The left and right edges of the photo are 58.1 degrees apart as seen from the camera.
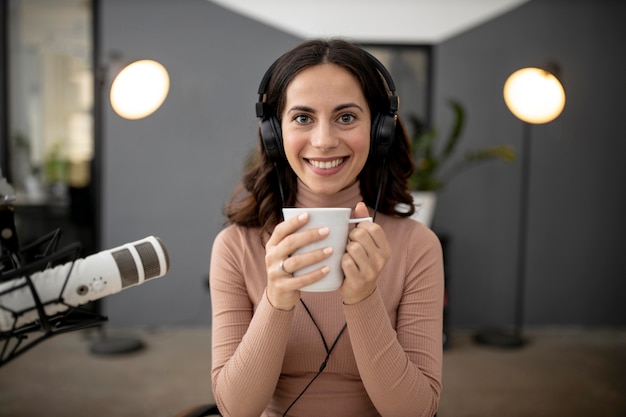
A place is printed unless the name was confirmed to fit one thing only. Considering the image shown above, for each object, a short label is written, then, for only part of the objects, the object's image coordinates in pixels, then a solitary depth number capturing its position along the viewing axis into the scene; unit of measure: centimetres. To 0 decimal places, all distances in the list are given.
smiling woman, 100
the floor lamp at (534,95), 328
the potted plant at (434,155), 358
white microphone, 58
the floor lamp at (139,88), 229
